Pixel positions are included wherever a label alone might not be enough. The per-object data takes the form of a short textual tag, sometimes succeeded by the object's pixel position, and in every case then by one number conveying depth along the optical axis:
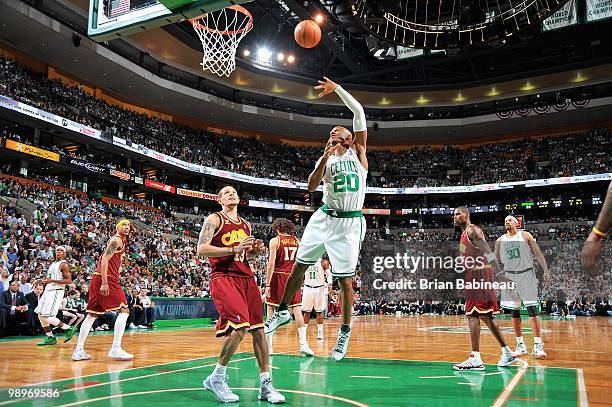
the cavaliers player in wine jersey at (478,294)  7.05
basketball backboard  6.88
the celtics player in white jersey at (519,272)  8.48
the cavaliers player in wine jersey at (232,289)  4.80
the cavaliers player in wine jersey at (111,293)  8.00
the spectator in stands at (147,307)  16.50
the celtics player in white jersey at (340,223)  5.45
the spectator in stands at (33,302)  12.45
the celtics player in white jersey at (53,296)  9.89
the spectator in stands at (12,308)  11.77
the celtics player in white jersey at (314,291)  12.57
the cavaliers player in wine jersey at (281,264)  8.66
